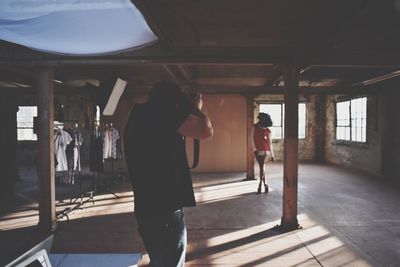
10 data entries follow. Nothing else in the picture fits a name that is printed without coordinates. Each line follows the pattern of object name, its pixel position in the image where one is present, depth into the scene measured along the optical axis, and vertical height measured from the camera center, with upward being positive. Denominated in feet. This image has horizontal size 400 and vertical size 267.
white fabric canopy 7.93 +3.03
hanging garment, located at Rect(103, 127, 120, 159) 21.77 -1.14
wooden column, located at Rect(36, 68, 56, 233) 12.17 -0.87
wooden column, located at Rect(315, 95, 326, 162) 35.58 -0.04
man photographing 4.89 -0.71
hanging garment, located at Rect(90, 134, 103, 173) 18.33 -1.68
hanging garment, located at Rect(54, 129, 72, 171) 18.04 -1.23
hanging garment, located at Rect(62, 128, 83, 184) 19.53 -1.53
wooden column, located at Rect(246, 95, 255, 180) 23.94 -0.84
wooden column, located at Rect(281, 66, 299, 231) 12.62 -0.91
